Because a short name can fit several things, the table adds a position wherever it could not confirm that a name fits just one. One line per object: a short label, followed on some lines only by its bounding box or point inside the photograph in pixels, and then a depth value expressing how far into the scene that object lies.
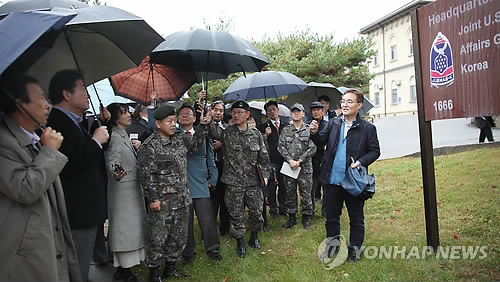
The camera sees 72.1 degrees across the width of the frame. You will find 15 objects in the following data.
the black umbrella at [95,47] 2.55
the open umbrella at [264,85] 6.30
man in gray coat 1.93
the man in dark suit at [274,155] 6.21
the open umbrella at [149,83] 4.84
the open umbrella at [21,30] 1.83
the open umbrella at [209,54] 3.74
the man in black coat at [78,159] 2.73
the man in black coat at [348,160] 3.99
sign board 3.32
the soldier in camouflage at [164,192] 3.64
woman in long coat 3.57
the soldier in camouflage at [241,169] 4.59
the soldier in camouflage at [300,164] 5.68
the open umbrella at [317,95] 8.14
